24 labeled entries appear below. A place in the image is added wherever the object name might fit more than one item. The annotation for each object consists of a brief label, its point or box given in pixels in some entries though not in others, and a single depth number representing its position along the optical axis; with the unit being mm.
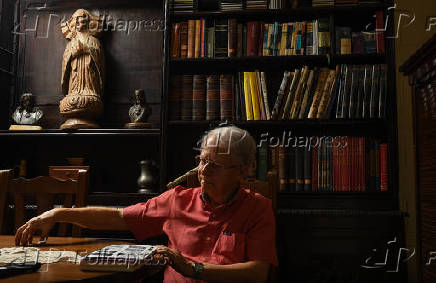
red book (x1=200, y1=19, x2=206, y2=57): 2445
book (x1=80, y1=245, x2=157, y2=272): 1016
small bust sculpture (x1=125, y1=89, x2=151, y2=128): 2549
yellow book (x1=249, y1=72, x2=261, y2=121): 2383
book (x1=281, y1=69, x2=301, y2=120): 2359
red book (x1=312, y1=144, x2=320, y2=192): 2307
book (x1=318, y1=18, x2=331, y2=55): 2346
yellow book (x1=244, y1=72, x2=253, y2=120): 2386
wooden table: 931
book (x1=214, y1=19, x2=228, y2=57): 2441
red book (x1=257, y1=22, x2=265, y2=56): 2420
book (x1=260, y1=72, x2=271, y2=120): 2378
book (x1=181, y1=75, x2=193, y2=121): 2451
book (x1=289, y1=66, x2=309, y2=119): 2354
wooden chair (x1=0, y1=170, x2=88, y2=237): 1677
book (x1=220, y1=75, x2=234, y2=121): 2408
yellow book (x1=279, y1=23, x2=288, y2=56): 2395
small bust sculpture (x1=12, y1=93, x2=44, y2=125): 2699
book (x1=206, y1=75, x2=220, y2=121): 2418
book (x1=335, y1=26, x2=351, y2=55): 2365
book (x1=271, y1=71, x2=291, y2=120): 2354
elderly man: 1327
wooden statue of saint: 2607
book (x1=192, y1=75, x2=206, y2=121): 2430
